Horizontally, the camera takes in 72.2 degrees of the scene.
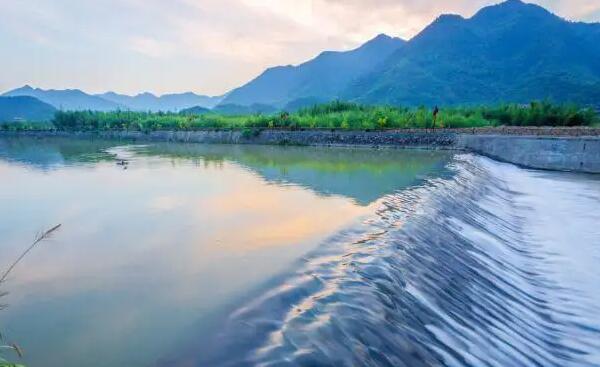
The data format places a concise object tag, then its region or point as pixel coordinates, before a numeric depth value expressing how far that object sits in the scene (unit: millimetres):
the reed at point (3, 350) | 3452
